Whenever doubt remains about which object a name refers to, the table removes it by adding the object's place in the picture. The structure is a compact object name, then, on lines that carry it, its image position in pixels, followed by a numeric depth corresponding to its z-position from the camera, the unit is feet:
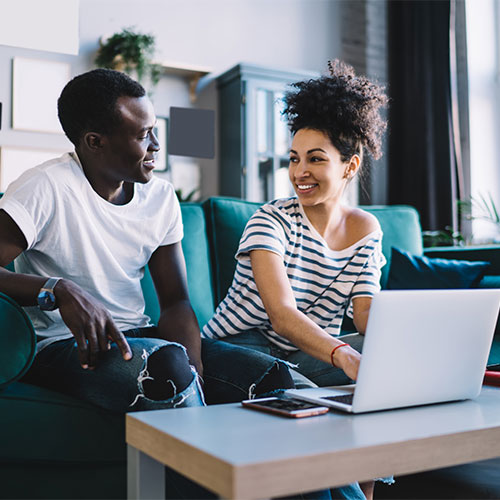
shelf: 12.88
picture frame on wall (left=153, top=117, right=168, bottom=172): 13.14
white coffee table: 2.28
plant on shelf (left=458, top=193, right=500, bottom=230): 13.03
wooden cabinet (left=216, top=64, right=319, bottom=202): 12.90
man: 3.64
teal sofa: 3.72
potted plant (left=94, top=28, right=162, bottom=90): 12.22
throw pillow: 7.05
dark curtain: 13.36
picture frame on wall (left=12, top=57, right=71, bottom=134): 11.82
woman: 4.95
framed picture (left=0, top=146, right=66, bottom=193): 11.79
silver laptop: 2.94
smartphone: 2.94
